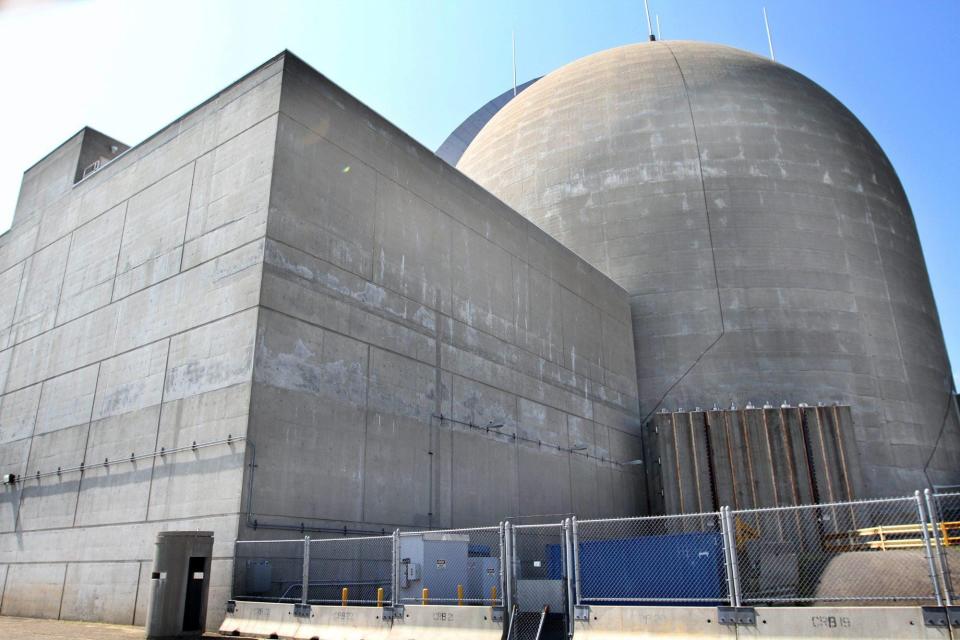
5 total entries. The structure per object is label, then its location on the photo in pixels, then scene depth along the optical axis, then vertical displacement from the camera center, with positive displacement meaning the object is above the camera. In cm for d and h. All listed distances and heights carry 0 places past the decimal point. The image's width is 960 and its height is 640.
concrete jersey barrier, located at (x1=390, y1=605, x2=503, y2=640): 1094 -57
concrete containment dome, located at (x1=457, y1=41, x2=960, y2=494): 3166 +1473
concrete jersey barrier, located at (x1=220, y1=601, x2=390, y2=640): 1215 -60
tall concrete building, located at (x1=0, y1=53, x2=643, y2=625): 1619 +579
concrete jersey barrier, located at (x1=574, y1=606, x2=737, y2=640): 973 -53
